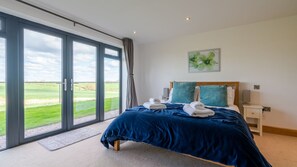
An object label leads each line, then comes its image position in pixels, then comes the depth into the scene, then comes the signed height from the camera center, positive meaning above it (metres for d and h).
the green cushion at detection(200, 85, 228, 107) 2.87 -0.28
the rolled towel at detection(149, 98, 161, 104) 2.60 -0.35
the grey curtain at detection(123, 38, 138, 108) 4.32 +0.21
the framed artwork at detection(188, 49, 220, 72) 3.69 +0.58
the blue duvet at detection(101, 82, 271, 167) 1.50 -0.65
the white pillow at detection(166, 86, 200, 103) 3.35 -0.28
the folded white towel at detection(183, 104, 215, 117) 2.00 -0.42
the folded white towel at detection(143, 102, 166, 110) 2.44 -0.41
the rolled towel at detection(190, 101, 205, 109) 2.13 -0.35
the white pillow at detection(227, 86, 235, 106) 3.10 -0.30
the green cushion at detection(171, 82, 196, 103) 3.19 -0.23
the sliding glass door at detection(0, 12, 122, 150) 2.38 +0.01
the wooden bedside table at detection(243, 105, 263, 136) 2.99 -0.66
